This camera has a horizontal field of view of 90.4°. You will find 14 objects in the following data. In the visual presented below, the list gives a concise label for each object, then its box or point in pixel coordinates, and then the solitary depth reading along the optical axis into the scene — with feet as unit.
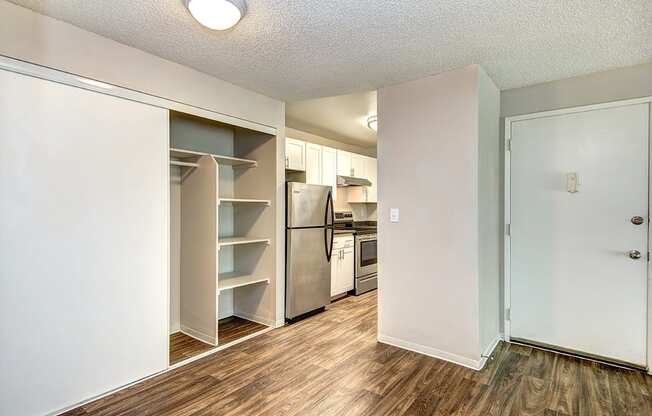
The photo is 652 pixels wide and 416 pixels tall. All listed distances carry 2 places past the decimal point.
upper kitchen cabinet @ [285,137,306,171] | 13.88
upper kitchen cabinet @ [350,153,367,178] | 17.87
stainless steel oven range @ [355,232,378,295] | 15.96
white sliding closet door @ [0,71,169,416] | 6.15
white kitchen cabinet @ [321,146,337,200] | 15.85
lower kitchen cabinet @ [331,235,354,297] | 14.70
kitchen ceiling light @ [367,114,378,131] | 14.54
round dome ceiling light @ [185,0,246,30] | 5.64
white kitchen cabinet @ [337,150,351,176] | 16.89
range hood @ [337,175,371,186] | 16.61
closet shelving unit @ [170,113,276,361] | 9.97
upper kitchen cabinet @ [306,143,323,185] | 14.99
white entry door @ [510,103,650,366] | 8.54
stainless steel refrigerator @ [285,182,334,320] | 11.97
